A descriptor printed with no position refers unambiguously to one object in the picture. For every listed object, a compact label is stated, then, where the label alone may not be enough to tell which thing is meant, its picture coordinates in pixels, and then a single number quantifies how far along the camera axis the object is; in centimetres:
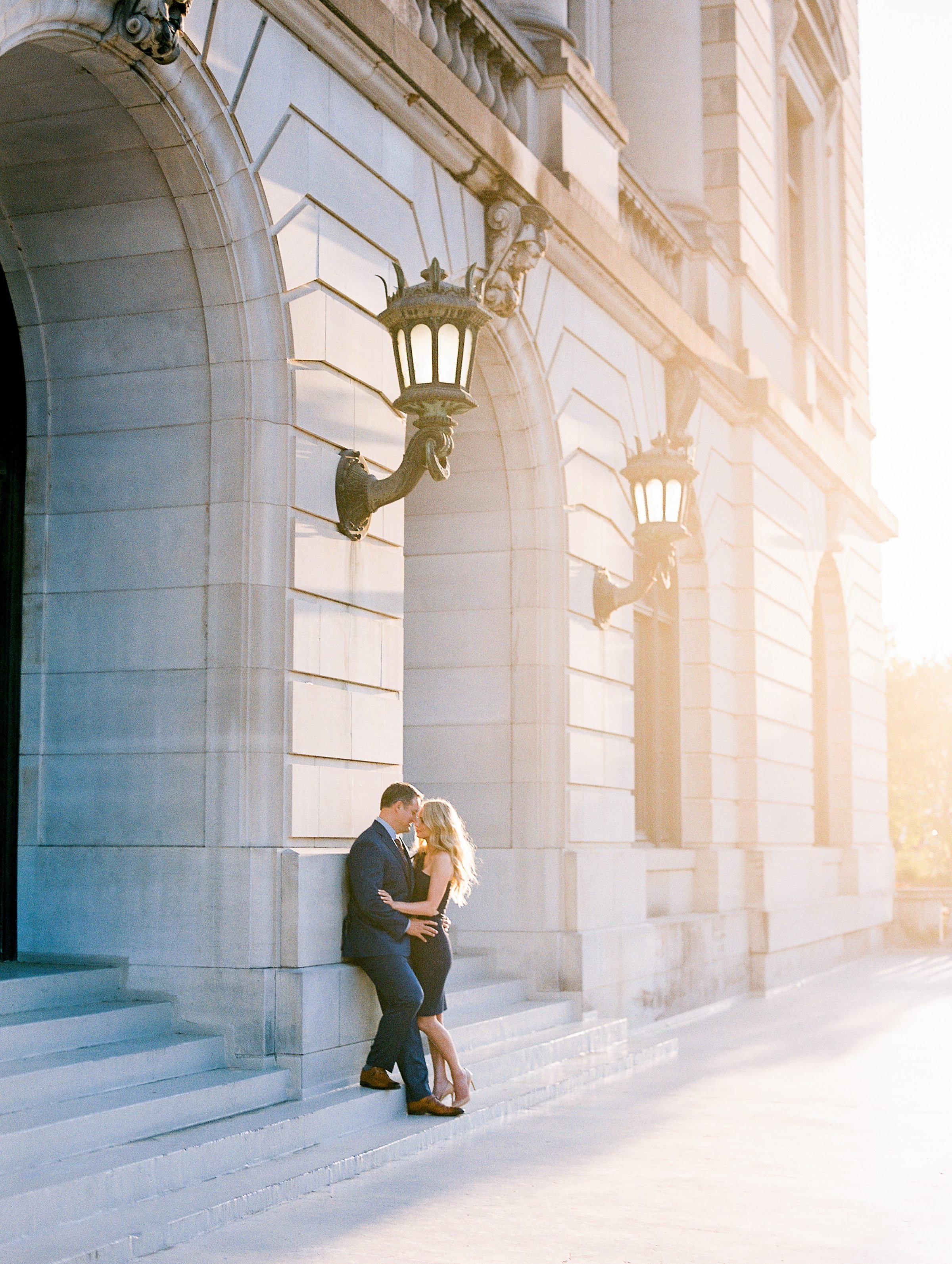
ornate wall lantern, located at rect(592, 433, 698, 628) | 1238
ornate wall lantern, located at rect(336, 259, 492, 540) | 821
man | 807
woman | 840
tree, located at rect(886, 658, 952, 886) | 5000
